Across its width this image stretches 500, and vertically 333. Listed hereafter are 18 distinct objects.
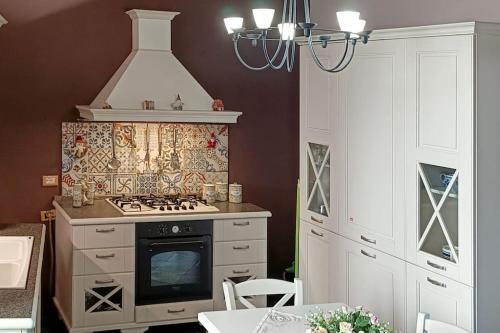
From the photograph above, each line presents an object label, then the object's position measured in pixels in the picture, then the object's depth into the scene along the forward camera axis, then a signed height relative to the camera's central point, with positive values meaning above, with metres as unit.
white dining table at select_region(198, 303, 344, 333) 3.35 -0.67
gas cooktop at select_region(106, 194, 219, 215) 5.50 -0.29
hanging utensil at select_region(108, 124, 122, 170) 5.99 +0.03
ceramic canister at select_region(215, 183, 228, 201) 6.17 -0.21
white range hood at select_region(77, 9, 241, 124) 5.64 +0.57
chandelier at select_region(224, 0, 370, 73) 3.06 +0.56
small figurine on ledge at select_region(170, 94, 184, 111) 5.73 +0.42
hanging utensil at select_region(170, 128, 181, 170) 6.14 +0.04
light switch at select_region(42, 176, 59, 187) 5.86 -0.13
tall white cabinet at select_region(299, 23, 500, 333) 3.67 -0.06
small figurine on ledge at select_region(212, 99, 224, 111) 5.89 +0.43
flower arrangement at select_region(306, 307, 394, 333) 2.81 -0.57
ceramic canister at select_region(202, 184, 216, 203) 6.06 -0.22
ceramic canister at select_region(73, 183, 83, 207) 5.61 -0.23
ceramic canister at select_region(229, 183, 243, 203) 6.09 -0.22
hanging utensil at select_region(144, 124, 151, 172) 6.09 +0.04
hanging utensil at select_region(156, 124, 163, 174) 6.12 +0.11
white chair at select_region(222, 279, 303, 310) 3.90 -0.62
